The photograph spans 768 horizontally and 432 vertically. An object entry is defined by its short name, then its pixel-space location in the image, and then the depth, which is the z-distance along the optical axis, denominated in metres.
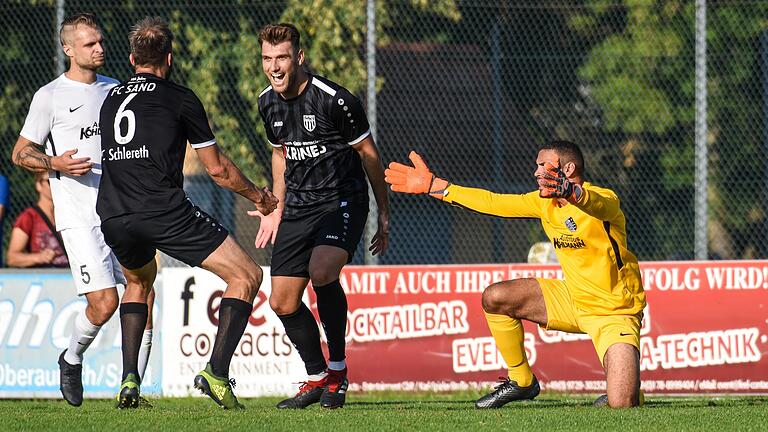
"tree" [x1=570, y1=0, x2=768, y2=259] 29.33
